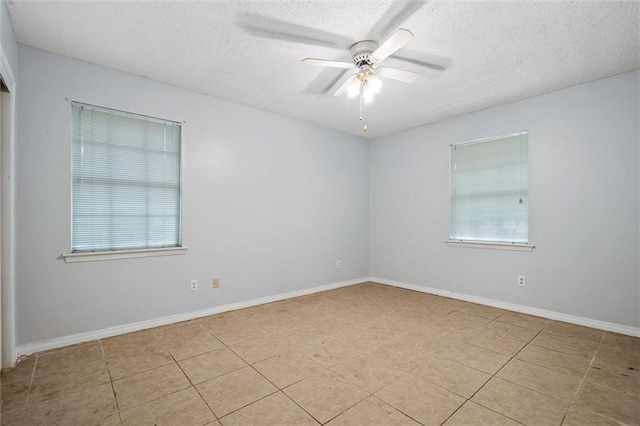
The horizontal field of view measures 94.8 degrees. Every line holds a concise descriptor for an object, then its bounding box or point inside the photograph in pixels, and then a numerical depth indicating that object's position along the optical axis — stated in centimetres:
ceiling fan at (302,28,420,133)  225
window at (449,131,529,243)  364
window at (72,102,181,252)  277
